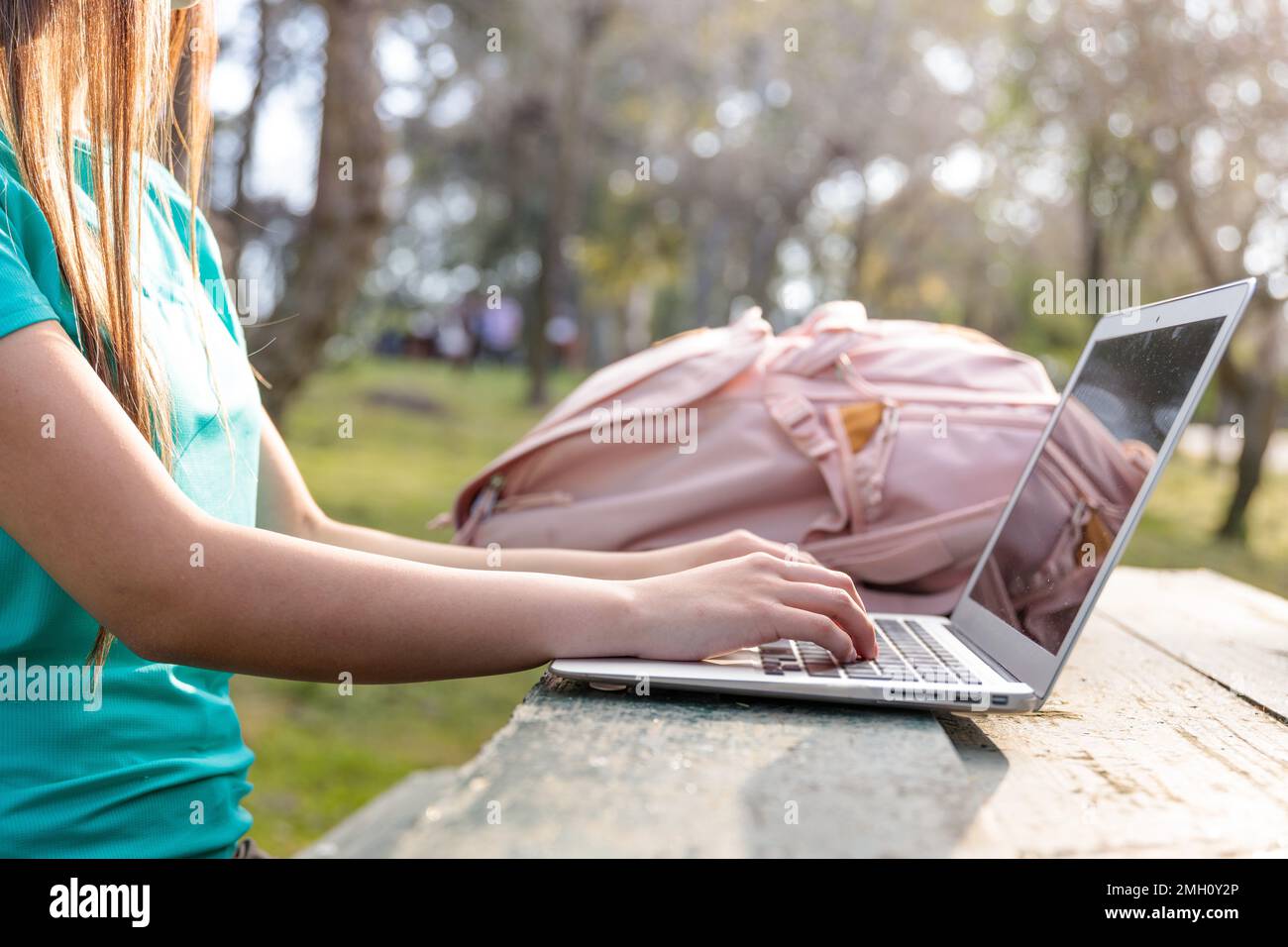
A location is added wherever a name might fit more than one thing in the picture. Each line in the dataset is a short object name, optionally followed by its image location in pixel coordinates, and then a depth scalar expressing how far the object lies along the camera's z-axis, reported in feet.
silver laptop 3.61
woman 3.20
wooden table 2.59
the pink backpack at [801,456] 5.91
